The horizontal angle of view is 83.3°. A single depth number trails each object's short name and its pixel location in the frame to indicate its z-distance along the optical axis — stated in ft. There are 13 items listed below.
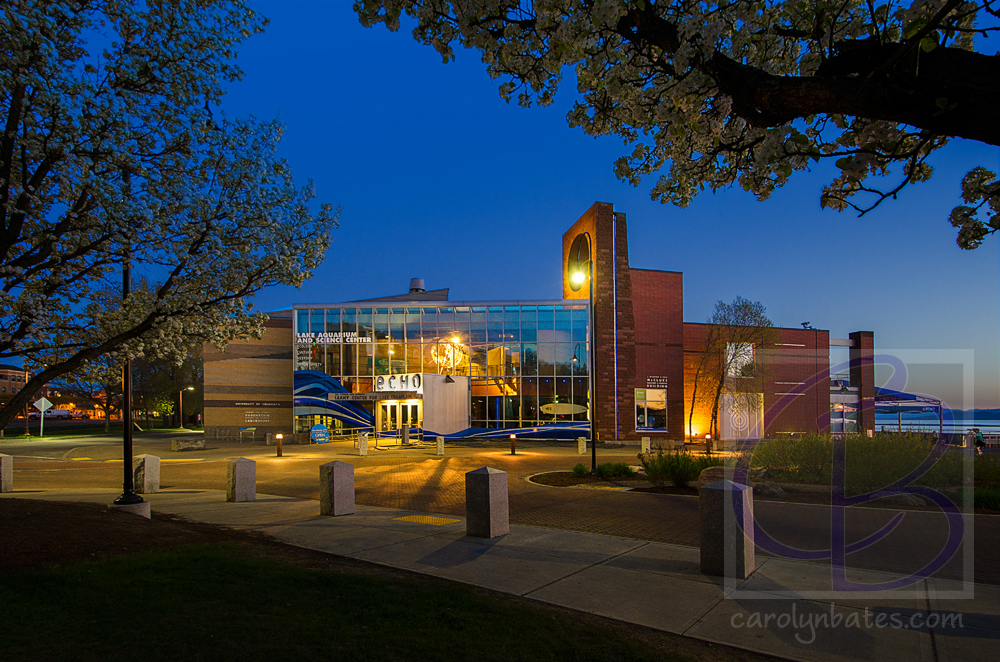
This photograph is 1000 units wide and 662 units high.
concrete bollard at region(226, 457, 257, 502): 40.70
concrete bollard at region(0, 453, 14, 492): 46.80
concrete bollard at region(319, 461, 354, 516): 34.45
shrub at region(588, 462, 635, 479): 50.93
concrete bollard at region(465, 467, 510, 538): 27.61
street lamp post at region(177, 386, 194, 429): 203.56
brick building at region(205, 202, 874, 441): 116.16
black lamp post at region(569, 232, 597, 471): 120.28
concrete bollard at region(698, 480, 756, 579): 20.61
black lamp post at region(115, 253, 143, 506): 33.55
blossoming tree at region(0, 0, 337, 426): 23.63
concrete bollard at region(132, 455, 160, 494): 47.26
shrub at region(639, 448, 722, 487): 42.78
